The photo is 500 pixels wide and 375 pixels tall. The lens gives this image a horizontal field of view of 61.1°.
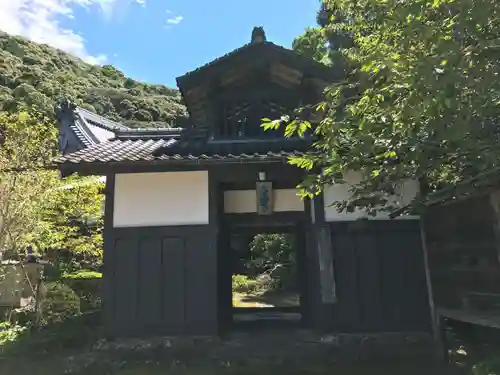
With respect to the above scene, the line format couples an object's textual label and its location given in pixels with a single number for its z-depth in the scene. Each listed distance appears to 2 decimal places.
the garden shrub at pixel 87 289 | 11.40
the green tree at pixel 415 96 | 3.58
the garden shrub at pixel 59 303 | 10.16
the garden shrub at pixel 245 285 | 19.44
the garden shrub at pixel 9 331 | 9.02
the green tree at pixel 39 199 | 9.97
